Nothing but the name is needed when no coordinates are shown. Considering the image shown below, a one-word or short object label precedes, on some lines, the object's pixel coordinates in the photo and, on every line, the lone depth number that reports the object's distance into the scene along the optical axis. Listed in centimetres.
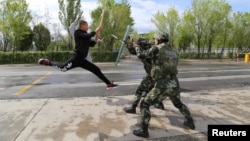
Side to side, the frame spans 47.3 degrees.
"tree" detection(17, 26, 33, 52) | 3452
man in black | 584
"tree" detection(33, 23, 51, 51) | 3612
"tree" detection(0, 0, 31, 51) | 3181
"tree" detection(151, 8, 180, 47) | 4188
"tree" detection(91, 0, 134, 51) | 3216
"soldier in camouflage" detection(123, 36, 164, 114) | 576
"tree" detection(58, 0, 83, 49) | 3256
